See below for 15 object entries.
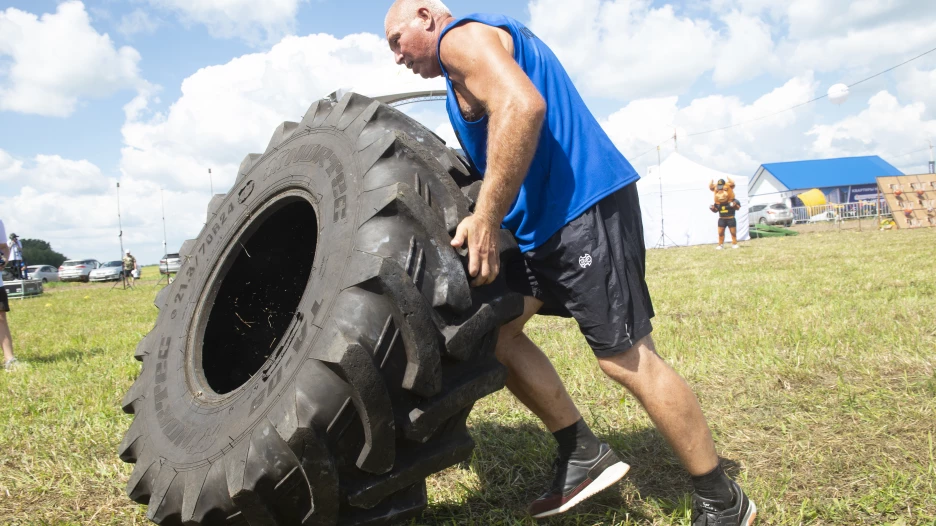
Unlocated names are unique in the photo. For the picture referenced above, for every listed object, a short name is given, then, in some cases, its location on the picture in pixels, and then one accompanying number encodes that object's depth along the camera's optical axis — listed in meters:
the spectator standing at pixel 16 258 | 18.38
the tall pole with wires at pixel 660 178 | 21.22
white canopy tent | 21.12
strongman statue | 16.20
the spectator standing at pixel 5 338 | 5.87
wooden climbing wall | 21.30
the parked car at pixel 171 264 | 30.48
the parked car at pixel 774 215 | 31.34
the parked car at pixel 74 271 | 33.97
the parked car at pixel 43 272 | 34.56
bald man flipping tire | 1.98
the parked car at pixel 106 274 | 31.58
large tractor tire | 1.74
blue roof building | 46.00
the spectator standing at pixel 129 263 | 21.88
